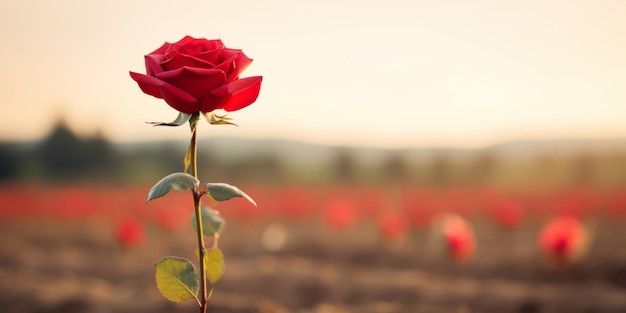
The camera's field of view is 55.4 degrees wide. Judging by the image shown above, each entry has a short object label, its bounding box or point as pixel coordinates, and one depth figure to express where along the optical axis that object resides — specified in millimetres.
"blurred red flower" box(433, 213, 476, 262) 6277
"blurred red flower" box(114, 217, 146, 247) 7266
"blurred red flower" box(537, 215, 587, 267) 6090
